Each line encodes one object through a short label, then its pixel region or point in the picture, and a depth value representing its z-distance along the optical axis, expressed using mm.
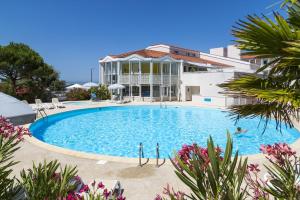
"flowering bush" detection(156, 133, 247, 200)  2291
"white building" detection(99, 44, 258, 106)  32688
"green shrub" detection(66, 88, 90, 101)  35156
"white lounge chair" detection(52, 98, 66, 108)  26297
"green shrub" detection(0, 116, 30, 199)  3432
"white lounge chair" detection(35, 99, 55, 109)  24656
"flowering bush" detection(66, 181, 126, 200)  2551
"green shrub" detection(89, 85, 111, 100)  34869
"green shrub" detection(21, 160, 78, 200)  3386
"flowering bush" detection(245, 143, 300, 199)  2947
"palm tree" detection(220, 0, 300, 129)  2432
